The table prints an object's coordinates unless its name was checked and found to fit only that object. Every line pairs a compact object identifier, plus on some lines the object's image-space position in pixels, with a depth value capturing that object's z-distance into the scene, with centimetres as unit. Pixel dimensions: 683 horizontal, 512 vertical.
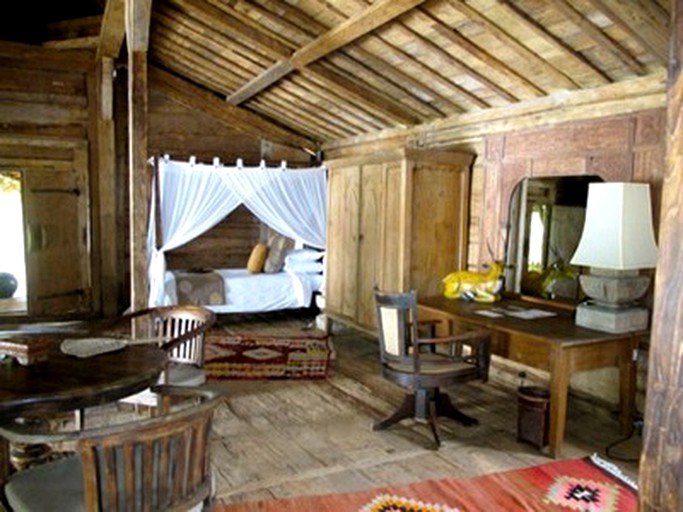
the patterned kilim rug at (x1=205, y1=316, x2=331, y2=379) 458
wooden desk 297
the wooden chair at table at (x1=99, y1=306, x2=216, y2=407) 289
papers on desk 356
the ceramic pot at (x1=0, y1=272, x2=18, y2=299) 772
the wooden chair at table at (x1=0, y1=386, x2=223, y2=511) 144
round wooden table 188
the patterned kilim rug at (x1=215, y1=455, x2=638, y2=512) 252
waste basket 311
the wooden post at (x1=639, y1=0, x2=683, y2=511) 172
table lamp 303
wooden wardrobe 460
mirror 389
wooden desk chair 311
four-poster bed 608
